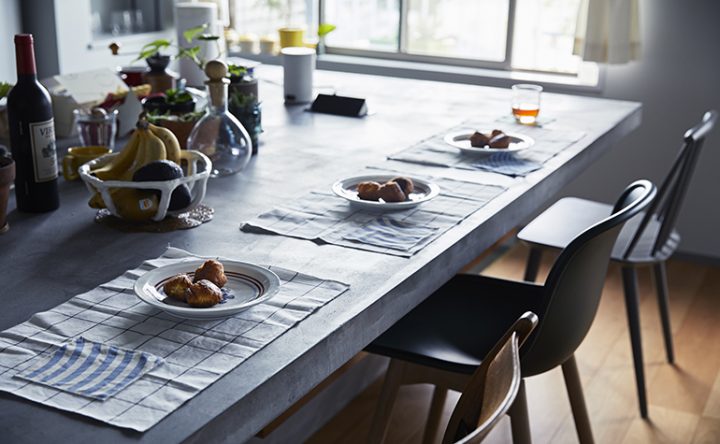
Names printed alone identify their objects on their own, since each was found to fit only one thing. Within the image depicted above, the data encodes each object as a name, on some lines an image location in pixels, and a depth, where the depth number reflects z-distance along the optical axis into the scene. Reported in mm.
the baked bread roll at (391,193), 1714
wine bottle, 1545
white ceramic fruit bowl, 1542
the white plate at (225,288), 1188
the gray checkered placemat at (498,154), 2053
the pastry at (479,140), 2158
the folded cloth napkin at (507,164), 2016
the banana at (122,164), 1659
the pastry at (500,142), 2139
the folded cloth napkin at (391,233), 1526
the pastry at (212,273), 1268
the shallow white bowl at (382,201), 1682
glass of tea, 2490
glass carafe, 1905
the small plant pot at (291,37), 3609
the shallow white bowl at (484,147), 2113
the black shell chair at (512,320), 1660
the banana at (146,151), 1636
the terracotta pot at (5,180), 1489
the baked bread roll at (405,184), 1753
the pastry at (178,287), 1238
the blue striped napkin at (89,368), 1021
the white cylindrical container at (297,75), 2742
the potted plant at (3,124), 2065
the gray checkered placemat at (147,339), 988
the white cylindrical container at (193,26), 2776
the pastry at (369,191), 1723
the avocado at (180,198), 1607
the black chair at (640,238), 2551
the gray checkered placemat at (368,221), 1534
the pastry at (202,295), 1214
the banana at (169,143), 1688
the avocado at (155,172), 1555
